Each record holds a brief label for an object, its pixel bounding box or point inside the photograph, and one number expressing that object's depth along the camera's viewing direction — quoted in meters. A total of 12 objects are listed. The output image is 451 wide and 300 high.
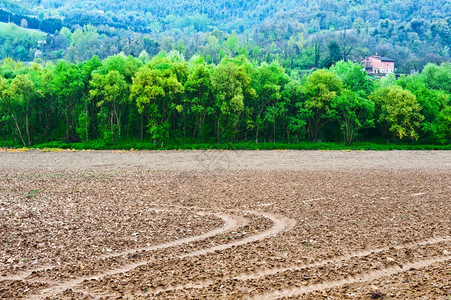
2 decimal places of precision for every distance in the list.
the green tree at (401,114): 70.50
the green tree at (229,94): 66.50
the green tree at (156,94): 64.06
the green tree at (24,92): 65.69
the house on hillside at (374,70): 193.19
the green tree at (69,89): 67.62
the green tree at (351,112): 69.88
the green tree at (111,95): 64.94
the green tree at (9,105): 65.88
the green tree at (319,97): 70.56
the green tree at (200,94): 66.74
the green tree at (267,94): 69.69
